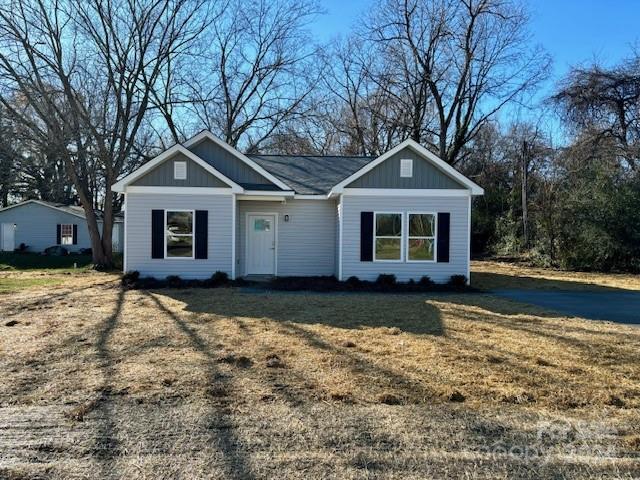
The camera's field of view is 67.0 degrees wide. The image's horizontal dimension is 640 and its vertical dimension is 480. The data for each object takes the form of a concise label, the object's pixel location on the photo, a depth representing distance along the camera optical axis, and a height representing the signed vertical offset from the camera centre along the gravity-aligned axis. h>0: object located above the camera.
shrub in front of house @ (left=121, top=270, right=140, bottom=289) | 13.42 -1.16
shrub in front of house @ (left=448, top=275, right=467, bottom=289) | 13.85 -1.16
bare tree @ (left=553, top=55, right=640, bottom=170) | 22.27 +6.50
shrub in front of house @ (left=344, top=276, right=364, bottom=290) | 13.36 -1.23
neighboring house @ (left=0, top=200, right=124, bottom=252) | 30.80 +0.55
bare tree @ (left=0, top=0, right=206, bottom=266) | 18.41 +5.89
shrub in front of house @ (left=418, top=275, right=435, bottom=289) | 13.80 -1.20
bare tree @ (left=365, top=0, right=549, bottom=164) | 26.98 +9.70
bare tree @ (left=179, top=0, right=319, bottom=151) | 28.16 +8.12
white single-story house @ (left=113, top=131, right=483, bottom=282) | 13.77 +0.65
